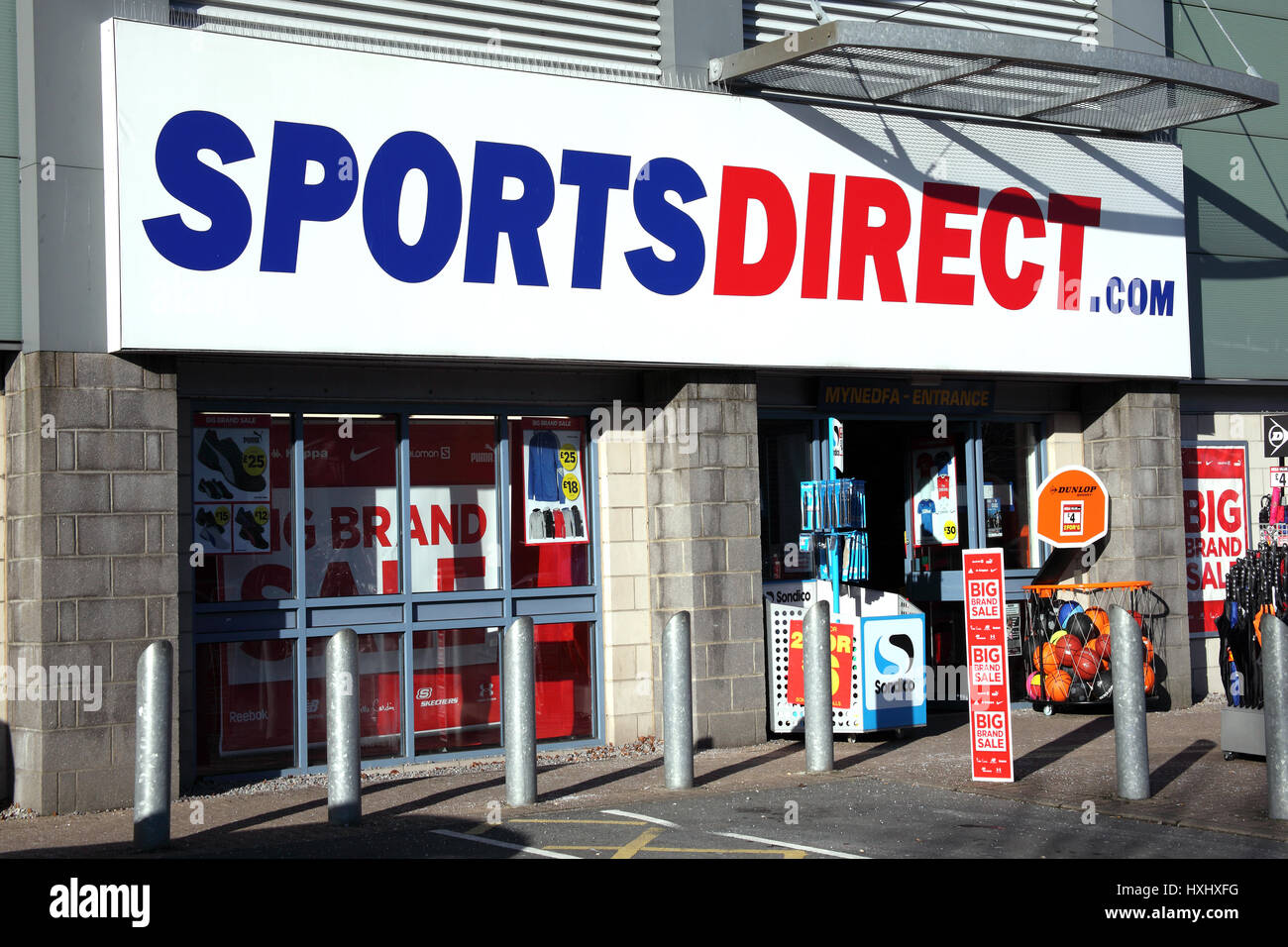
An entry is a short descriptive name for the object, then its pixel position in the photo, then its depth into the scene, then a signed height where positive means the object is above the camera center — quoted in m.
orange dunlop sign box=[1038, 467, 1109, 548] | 14.89 +0.12
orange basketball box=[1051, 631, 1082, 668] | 13.78 -1.21
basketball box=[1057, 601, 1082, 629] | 13.96 -0.87
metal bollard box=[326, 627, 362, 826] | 9.08 -1.27
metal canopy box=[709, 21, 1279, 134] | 11.23 +3.82
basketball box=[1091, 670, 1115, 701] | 13.73 -1.56
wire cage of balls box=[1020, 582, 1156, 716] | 13.74 -1.23
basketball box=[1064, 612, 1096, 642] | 13.80 -1.01
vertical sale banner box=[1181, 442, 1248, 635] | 16.03 -0.04
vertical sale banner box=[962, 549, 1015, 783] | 10.04 -0.95
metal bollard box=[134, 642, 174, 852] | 8.27 -1.13
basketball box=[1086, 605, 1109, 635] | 13.85 -0.94
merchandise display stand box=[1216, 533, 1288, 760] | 11.16 -0.79
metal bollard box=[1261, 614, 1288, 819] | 8.71 -1.18
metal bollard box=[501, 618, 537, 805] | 9.46 -1.21
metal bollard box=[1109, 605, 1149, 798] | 9.42 -1.20
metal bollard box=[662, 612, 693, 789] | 9.95 -1.17
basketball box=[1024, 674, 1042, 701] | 14.05 -1.60
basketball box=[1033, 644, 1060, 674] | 13.90 -1.33
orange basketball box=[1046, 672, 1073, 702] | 13.79 -1.56
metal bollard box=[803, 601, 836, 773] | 10.43 -1.18
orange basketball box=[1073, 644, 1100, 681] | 13.72 -1.36
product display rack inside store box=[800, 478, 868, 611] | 13.32 -0.03
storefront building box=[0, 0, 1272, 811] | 10.01 +1.53
